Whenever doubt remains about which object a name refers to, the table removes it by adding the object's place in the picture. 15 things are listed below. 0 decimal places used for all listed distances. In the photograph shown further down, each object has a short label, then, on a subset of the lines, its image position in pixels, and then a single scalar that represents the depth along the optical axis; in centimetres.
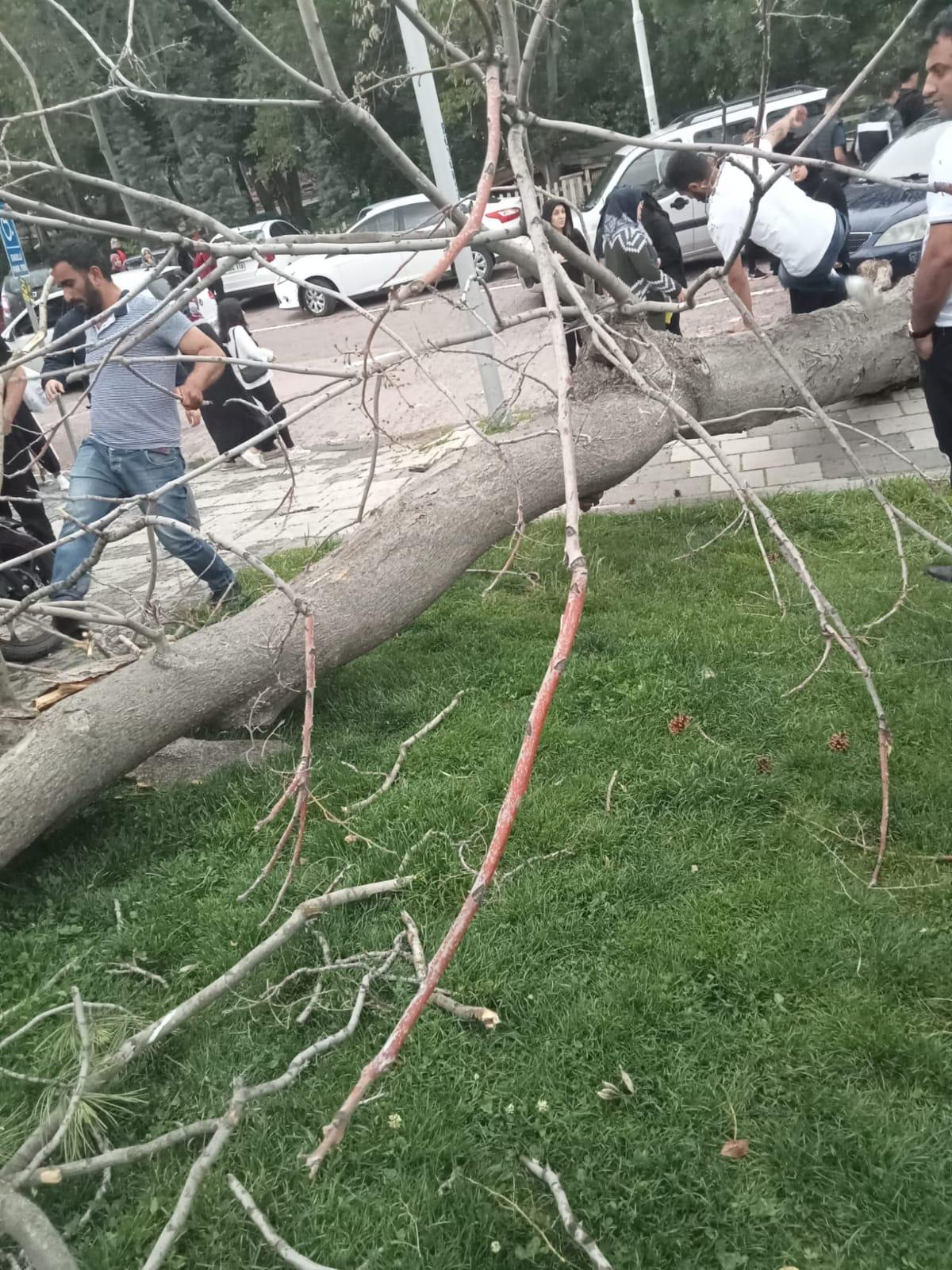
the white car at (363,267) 1533
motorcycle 510
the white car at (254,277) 1912
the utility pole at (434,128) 611
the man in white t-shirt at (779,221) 482
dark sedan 689
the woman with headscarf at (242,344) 746
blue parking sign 830
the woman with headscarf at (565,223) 642
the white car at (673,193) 1215
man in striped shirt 433
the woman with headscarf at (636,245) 580
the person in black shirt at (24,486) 542
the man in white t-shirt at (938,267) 317
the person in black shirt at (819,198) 575
